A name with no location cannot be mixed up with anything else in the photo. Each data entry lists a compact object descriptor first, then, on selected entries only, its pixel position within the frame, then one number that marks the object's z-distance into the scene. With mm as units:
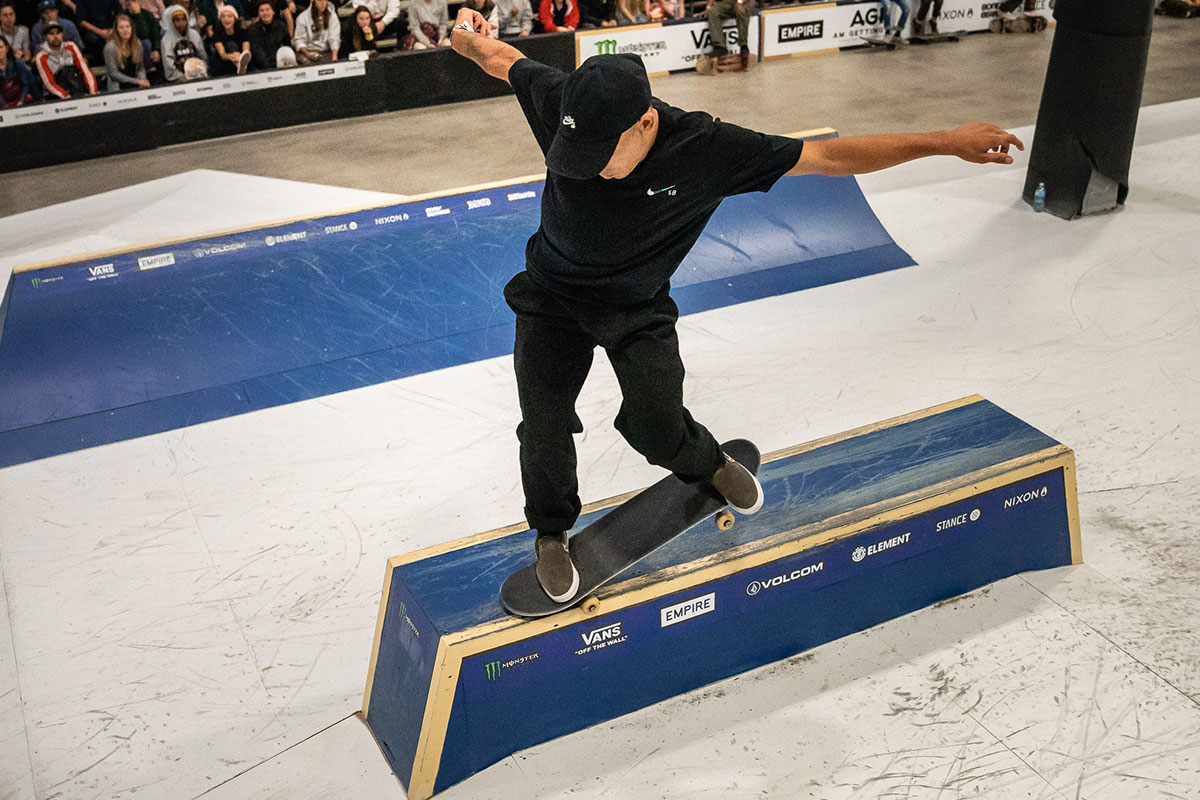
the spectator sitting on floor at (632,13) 13883
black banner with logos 11156
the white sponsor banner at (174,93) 10984
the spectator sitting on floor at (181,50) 11773
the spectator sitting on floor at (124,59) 11422
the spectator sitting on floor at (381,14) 12852
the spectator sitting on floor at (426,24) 12930
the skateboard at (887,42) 14912
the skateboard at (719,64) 13883
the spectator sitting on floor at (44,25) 11328
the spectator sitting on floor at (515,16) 13219
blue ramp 5949
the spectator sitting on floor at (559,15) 13438
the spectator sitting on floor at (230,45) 11938
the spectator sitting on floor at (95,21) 12047
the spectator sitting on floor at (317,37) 12297
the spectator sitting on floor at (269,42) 12039
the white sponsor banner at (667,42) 13539
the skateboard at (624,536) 3375
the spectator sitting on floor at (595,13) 13852
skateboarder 2930
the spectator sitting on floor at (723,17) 13828
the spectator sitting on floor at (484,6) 12304
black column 7492
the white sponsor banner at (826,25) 14570
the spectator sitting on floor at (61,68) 11211
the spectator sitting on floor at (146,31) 11797
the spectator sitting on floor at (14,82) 11016
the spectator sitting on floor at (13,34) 11242
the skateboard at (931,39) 15078
